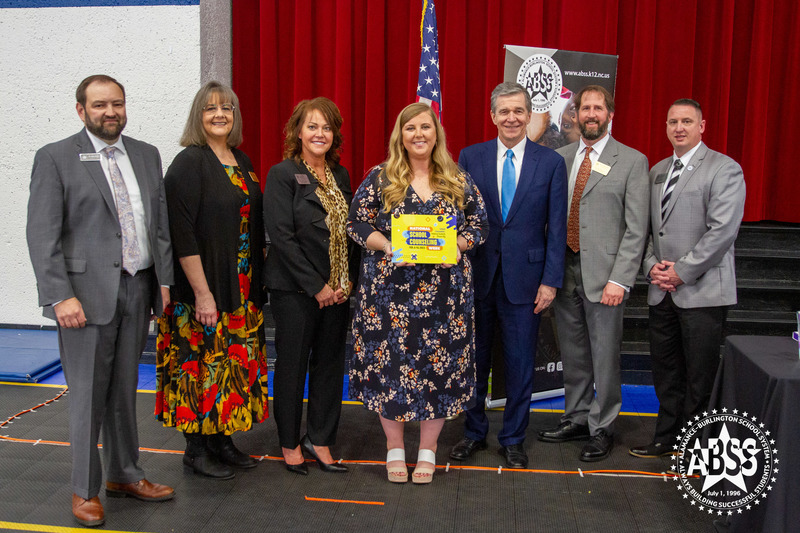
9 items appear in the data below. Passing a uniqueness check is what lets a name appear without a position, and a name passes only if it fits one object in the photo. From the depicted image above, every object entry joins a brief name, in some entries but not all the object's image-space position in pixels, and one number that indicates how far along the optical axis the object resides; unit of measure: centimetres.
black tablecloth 206
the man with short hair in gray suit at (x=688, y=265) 300
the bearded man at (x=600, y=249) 315
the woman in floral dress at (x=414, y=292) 281
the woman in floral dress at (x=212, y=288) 277
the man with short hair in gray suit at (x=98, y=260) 242
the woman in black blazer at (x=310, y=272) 285
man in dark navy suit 302
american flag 420
